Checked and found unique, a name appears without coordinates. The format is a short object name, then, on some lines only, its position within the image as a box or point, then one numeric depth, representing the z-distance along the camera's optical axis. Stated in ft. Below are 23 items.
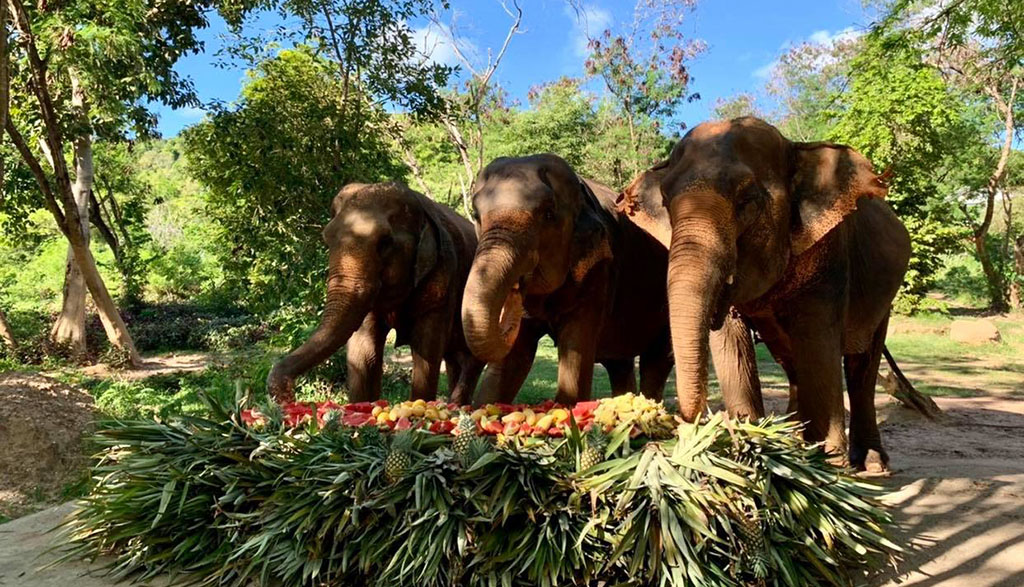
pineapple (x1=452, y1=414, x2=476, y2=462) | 11.74
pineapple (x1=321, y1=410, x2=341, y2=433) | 12.92
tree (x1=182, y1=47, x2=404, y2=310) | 33.88
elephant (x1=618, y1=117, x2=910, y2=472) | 13.83
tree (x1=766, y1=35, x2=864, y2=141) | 101.09
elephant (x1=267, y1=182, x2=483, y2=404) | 18.74
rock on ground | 63.67
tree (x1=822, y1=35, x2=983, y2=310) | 70.08
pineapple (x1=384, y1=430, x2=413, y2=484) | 11.53
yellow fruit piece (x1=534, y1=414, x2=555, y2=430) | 12.67
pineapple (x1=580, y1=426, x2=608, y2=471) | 11.29
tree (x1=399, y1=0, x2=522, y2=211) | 66.08
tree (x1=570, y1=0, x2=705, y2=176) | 83.46
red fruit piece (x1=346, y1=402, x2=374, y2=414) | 15.06
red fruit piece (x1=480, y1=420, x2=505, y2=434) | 12.54
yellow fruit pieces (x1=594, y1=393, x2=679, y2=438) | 12.05
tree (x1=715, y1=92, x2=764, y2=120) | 120.73
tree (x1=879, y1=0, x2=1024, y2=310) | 38.58
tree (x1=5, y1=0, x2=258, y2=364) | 29.81
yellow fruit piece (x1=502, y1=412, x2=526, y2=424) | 12.97
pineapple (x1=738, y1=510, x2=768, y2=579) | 10.73
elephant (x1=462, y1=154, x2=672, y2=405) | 15.11
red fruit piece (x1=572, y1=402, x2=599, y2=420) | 13.29
